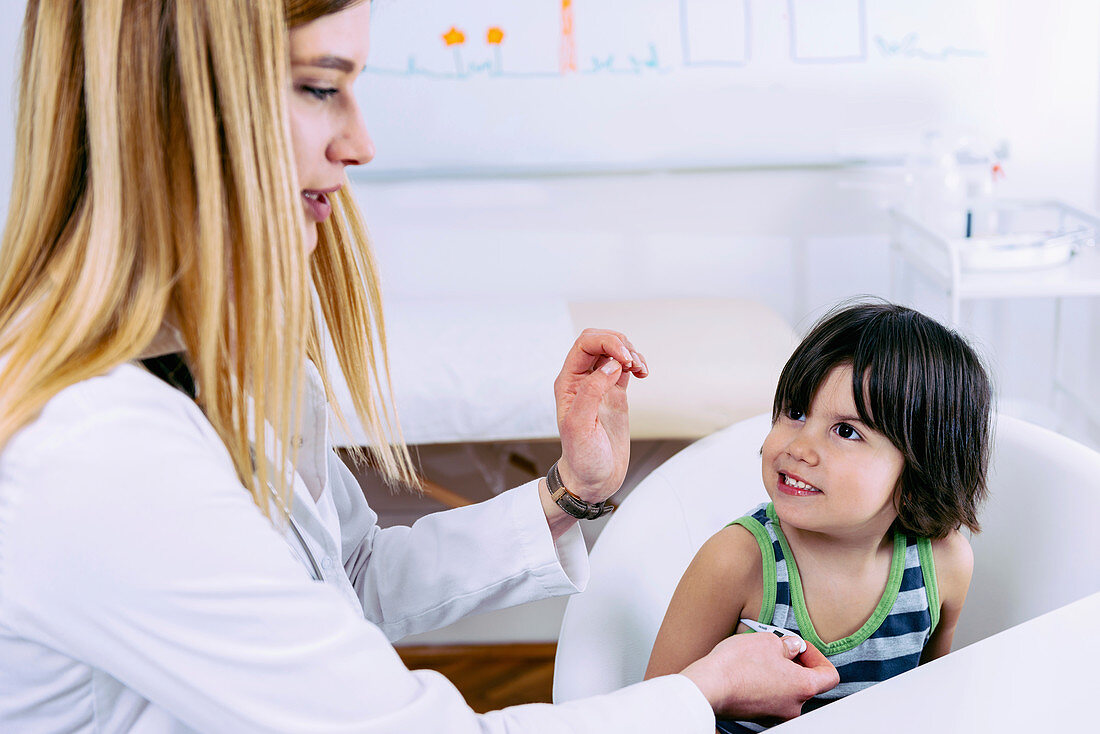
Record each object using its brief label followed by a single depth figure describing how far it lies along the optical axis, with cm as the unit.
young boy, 97
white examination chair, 94
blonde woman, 52
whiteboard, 238
